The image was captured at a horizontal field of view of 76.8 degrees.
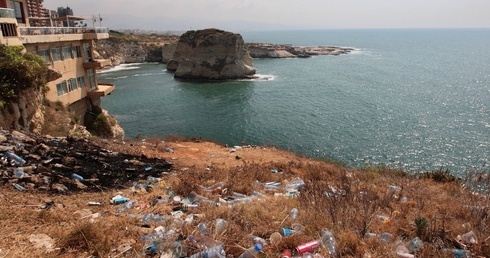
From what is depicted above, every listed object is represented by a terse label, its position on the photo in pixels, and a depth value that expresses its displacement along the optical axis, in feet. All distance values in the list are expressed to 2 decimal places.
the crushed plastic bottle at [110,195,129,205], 23.11
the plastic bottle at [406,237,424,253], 14.97
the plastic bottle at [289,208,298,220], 18.30
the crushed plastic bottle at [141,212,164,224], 18.89
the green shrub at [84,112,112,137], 70.95
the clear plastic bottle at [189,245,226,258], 13.52
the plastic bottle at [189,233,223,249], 14.38
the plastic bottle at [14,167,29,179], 23.75
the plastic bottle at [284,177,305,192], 28.37
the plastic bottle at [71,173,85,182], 26.23
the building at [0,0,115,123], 47.72
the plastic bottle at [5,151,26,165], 26.37
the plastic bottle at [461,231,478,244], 15.52
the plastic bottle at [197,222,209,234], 15.86
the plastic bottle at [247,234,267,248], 15.02
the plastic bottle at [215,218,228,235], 15.60
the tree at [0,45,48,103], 41.43
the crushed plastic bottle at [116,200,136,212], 21.60
